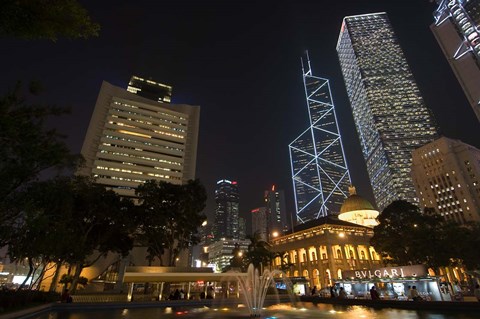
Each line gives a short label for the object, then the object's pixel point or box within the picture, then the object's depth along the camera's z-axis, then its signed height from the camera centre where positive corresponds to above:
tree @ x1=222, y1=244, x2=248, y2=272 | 76.31 +8.27
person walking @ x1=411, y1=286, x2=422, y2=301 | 20.14 -0.35
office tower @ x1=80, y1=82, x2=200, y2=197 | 85.88 +46.89
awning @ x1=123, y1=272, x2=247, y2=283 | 27.28 +1.60
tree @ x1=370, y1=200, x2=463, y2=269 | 37.22 +7.29
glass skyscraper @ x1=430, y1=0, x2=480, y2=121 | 81.56 +73.10
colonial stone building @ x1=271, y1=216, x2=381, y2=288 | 55.33 +8.10
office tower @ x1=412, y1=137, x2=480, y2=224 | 99.31 +40.49
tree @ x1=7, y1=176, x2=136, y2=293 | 18.65 +6.36
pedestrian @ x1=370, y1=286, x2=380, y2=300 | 22.39 -0.29
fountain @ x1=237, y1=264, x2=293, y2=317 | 21.19 +0.57
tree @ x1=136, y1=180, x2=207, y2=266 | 40.28 +10.68
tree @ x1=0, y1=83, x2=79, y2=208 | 11.87 +6.76
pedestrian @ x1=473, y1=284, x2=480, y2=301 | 17.53 -0.11
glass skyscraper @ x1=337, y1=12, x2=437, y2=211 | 157.62 +101.84
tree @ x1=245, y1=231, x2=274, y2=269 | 51.62 +6.75
